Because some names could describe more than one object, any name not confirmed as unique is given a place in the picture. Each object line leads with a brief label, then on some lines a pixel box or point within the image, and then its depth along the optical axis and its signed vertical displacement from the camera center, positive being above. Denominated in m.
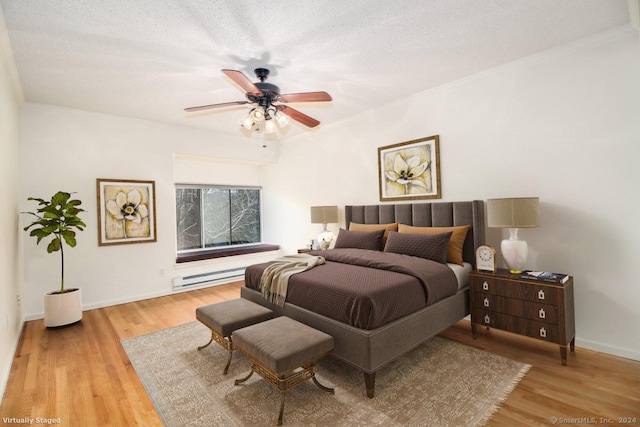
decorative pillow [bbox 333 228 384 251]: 3.79 -0.34
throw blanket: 2.88 -0.59
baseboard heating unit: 4.88 -1.04
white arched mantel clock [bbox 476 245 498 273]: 2.88 -0.48
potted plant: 3.39 -0.21
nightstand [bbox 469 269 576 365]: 2.45 -0.86
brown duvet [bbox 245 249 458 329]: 2.20 -0.61
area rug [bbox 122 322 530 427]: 1.89 -1.27
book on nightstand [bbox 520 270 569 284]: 2.50 -0.59
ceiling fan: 2.62 +1.04
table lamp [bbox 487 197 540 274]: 2.63 -0.10
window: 5.60 +0.00
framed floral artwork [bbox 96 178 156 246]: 4.23 +0.13
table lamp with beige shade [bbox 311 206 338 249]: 4.71 -0.06
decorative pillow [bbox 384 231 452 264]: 3.10 -0.36
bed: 2.10 -0.84
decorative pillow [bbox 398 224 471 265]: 3.23 -0.34
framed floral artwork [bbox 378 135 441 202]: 3.75 +0.55
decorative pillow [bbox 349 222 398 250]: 3.88 -0.20
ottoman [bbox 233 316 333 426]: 1.88 -0.88
